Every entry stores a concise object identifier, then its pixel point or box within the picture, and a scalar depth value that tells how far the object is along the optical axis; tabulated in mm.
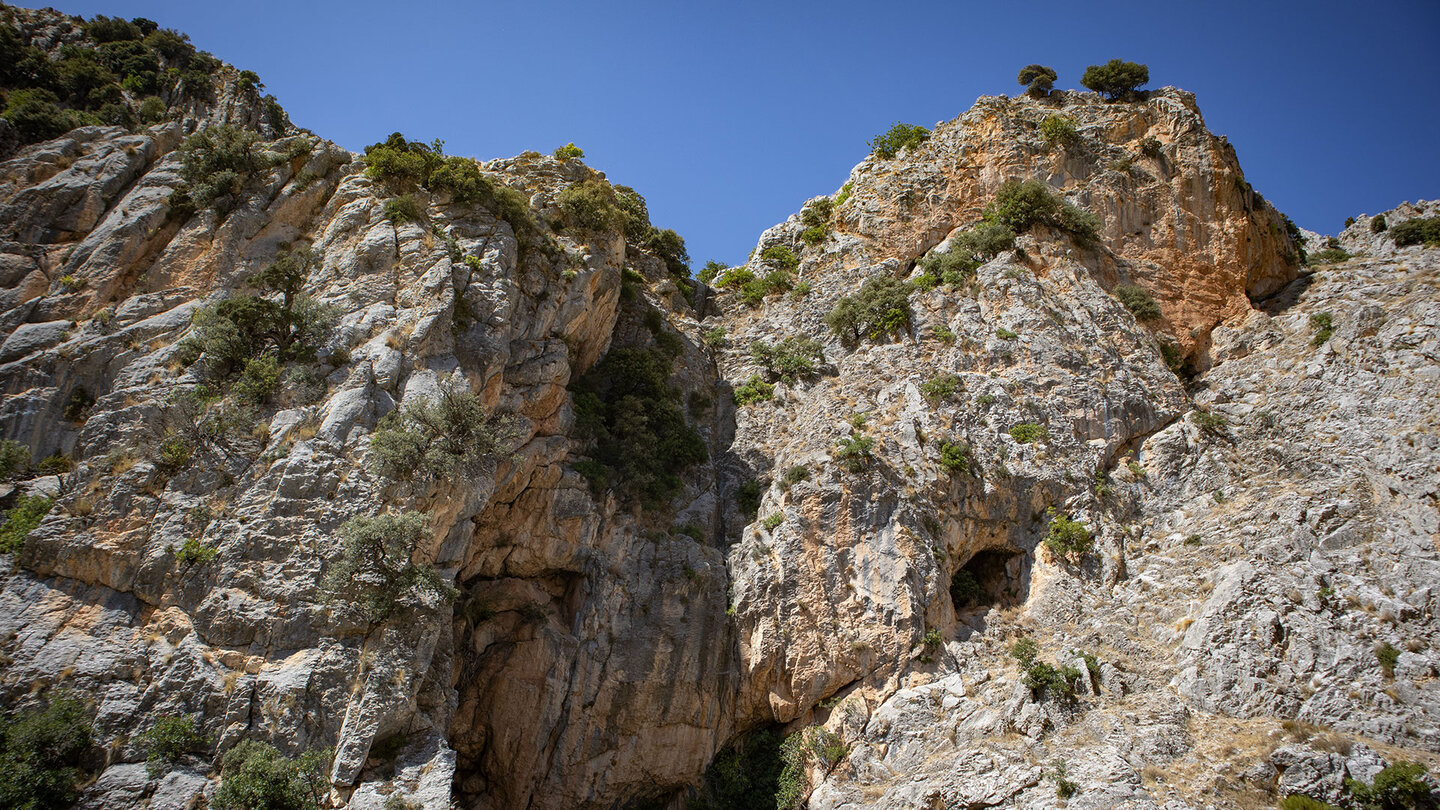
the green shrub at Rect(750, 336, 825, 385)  31203
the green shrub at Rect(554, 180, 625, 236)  29328
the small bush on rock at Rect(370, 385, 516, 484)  20016
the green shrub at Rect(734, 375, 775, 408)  31297
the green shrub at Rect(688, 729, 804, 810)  22422
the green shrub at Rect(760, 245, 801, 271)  37875
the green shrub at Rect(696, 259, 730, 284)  41631
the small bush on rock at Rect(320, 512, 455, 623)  18297
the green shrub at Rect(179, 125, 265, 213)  25125
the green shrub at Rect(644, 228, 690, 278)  38500
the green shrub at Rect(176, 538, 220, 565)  18172
